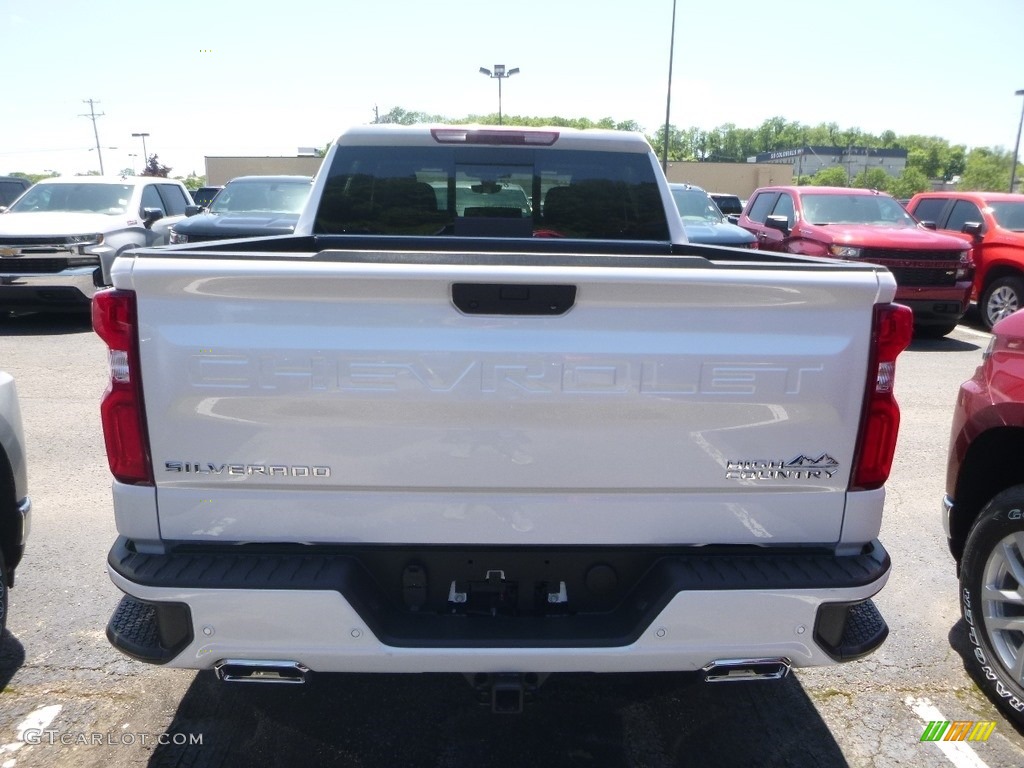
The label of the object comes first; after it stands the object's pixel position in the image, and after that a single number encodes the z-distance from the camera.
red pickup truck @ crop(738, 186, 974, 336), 10.67
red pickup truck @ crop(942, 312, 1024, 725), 3.09
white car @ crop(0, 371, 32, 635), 3.38
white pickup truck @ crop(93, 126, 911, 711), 2.22
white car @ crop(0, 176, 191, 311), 10.33
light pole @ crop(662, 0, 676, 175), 34.41
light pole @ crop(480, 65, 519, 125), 39.38
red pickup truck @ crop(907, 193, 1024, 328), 11.38
